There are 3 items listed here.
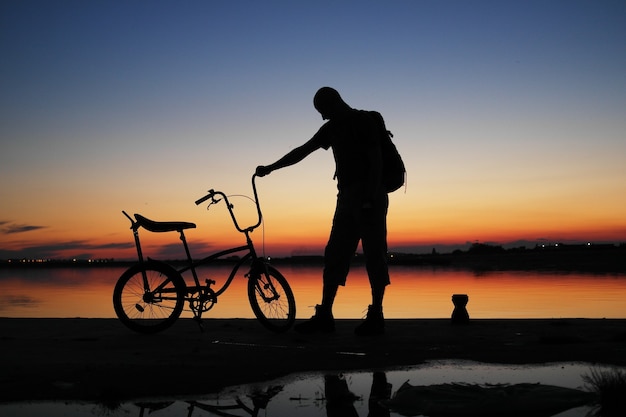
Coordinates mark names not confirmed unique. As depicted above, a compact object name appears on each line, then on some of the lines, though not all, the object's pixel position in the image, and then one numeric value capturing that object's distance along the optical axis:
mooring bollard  6.98
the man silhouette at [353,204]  6.28
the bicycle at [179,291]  6.52
